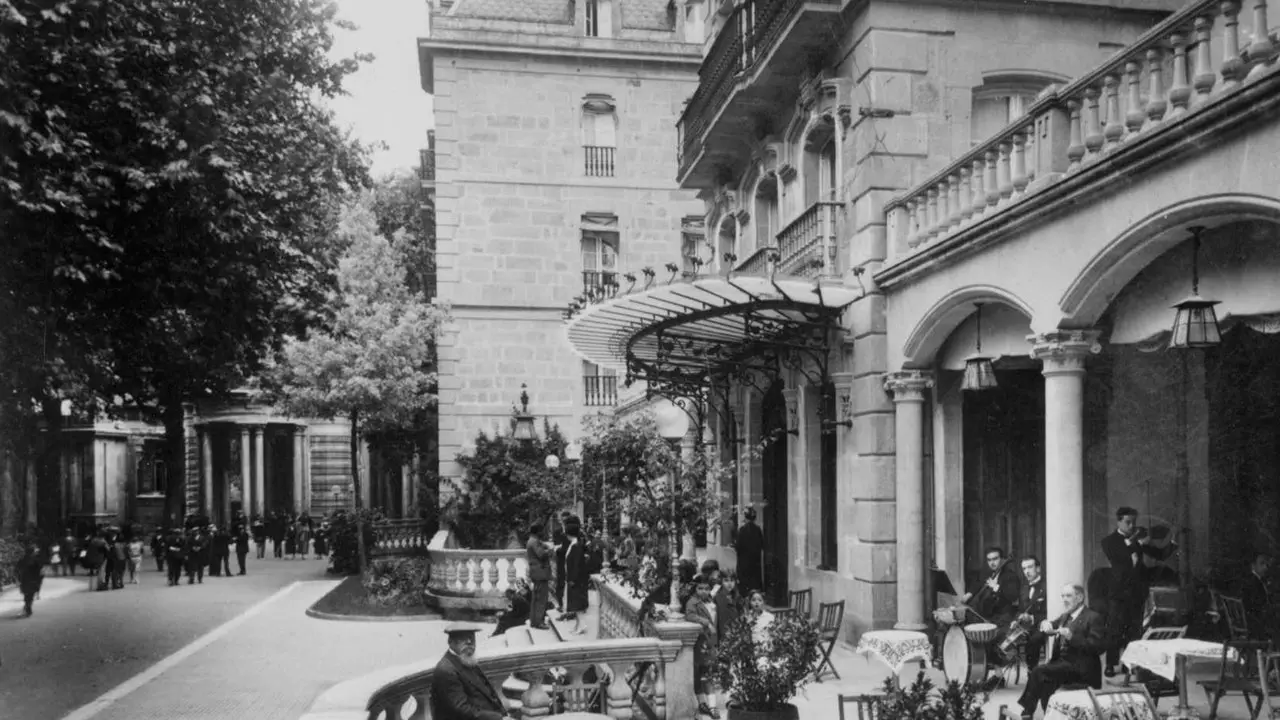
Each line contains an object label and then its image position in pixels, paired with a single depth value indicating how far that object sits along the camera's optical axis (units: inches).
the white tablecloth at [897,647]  432.1
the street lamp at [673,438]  427.5
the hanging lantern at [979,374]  483.2
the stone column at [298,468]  2162.9
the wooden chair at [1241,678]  364.8
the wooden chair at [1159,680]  411.8
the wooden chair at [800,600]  576.8
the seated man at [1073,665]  374.9
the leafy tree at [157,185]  515.8
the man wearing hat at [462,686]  301.6
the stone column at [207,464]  2096.5
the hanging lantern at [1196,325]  339.6
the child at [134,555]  1262.9
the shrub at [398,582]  943.7
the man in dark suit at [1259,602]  429.1
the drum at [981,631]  443.8
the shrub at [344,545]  1301.7
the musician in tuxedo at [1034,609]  437.4
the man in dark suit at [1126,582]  444.1
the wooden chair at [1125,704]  313.9
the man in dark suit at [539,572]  665.0
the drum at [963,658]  442.0
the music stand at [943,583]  556.1
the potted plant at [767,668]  368.5
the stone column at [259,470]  2111.2
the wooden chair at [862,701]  309.0
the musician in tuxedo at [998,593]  503.5
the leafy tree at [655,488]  478.0
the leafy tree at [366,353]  1285.7
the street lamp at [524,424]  1155.9
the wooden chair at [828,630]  494.0
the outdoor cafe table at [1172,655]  362.6
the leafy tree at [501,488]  1107.9
